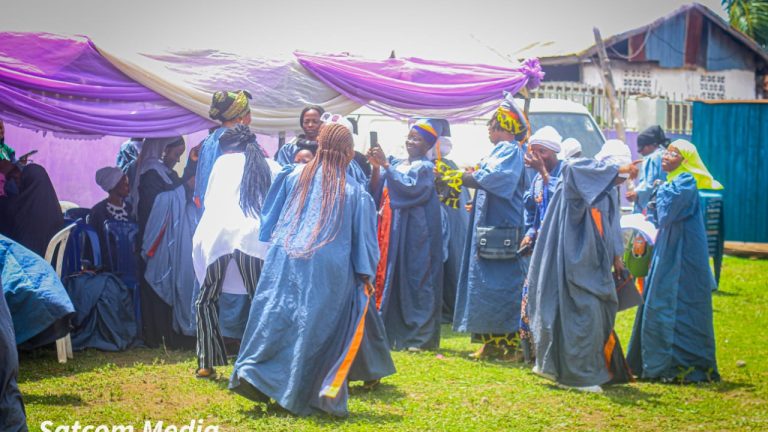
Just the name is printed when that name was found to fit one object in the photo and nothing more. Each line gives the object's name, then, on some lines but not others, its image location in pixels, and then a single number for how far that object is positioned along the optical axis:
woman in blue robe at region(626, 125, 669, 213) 10.87
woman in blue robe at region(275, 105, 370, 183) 7.66
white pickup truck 12.36
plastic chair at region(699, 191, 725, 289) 12.48
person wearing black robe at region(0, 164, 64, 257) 8.23
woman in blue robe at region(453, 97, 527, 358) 8.14
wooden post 19.72
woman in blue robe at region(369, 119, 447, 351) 8.59
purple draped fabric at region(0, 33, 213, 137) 7.82
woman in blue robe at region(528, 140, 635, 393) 6.98
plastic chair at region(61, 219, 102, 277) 8.54
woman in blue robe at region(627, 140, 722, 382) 7.48
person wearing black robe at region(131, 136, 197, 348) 8.62
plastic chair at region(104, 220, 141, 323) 8.68
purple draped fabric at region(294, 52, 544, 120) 9.22
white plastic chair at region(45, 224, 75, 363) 7.85
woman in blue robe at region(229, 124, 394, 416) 5.87
